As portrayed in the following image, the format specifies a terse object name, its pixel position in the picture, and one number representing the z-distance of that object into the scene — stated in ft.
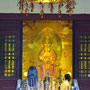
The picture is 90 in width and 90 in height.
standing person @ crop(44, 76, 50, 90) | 19.36
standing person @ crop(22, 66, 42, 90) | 19.07
